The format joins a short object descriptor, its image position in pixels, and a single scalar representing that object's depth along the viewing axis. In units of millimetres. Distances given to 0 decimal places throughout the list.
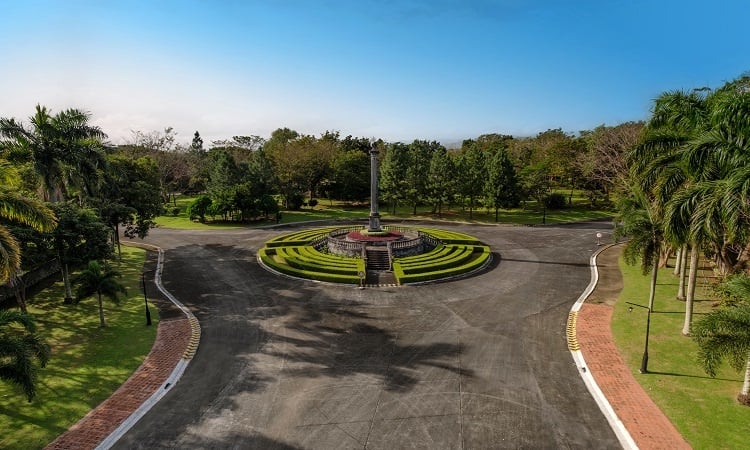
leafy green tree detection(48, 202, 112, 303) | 26812
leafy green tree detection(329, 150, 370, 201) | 80938
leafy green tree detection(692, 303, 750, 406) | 14359
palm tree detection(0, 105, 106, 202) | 31188
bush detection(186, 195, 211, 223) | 64375
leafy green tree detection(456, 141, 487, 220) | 68125
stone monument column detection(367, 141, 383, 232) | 44144
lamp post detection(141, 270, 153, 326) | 24798
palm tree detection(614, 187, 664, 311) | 25578
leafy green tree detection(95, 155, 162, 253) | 38875
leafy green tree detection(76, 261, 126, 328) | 23297
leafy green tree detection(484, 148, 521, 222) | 64875
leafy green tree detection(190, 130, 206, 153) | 128400
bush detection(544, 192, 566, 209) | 77112
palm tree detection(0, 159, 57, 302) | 14421
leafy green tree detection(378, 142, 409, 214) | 72250
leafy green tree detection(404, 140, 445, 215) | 71125
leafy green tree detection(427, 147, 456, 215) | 69000
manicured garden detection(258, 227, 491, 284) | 33250
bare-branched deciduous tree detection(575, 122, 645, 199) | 61766
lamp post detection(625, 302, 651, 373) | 18891
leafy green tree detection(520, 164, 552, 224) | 71125
